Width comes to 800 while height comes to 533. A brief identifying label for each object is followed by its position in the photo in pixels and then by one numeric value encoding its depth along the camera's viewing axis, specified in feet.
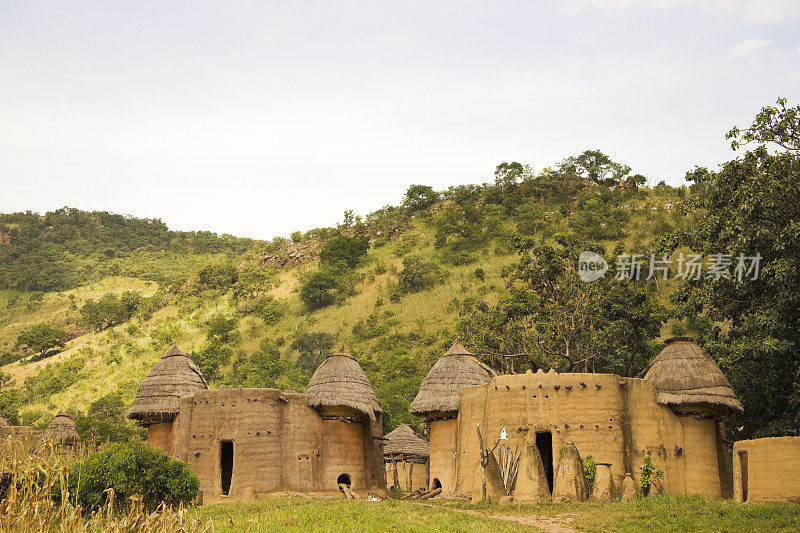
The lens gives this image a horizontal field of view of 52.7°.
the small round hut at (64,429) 104.22
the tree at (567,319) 102.01
